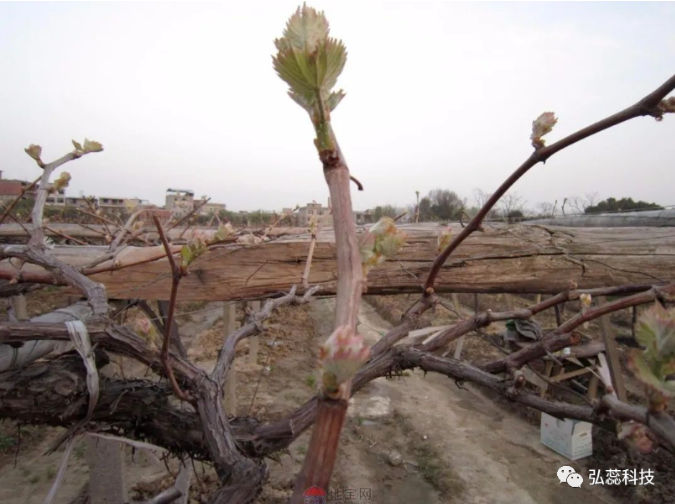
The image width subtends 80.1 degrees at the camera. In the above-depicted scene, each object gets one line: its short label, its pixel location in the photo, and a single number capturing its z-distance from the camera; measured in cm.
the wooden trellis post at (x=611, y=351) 439
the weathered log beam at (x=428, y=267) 159
